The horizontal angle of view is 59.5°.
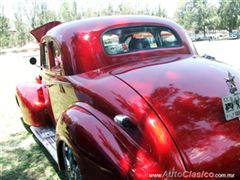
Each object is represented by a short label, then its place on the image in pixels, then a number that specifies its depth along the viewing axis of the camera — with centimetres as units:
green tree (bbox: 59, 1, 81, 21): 4322
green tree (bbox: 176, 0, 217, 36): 4333
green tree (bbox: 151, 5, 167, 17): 4644
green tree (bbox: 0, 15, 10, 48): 3447
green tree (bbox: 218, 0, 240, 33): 4200
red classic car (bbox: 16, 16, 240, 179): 156
